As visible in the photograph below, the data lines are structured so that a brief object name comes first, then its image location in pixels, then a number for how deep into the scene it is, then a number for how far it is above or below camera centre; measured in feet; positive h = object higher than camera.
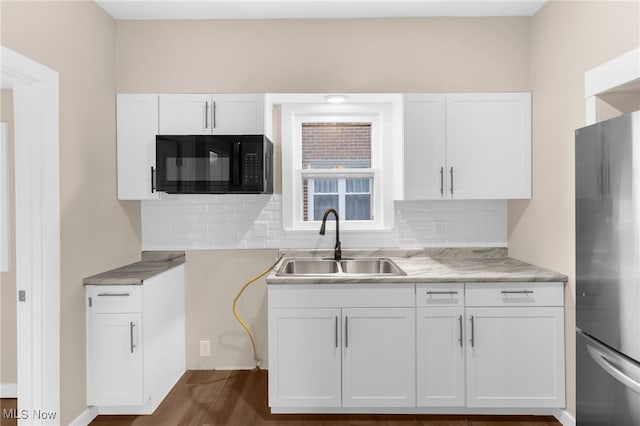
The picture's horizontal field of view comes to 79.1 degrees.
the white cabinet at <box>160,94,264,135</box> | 8.91 +2.22
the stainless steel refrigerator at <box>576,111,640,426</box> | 4.96 -0.89
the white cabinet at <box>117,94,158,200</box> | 8.93 +1.49
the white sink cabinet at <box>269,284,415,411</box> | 7.57 -2.69
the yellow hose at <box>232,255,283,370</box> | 9.81 -2.68
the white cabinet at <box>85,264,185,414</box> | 7.56 -2.63
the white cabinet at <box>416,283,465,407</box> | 7.59 -2.59
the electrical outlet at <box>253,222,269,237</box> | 10.02 -0.49
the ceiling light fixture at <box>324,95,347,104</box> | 9.13 +2.69
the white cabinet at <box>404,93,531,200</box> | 8.77 +1.44
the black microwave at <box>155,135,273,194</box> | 8.18 +0.99
